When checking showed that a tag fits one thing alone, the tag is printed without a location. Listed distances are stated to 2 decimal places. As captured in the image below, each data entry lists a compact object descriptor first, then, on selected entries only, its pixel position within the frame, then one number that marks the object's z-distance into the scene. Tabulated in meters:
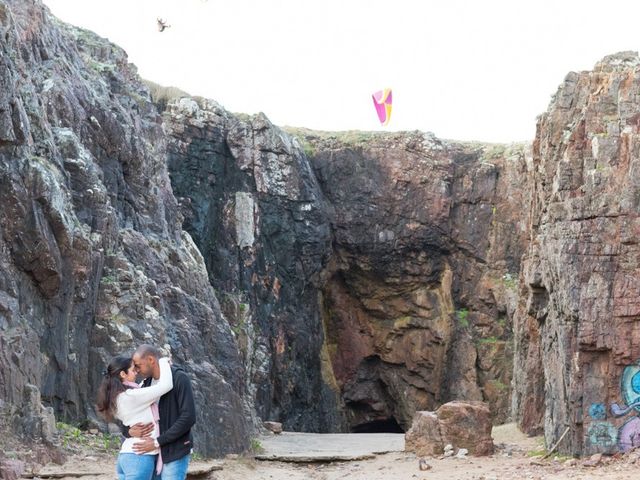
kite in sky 45.94
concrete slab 21.30
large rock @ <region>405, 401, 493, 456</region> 20.16
